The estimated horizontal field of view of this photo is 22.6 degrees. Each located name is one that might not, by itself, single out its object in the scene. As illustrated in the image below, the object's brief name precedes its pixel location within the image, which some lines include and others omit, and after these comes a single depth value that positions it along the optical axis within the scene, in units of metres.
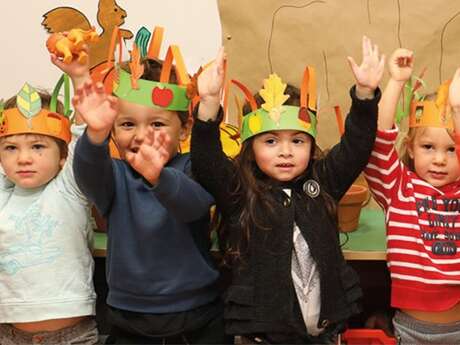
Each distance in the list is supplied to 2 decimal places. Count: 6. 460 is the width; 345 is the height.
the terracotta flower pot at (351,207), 2.59
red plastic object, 2.55
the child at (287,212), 2.31
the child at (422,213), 2.37
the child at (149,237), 2.33
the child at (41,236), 2.37
